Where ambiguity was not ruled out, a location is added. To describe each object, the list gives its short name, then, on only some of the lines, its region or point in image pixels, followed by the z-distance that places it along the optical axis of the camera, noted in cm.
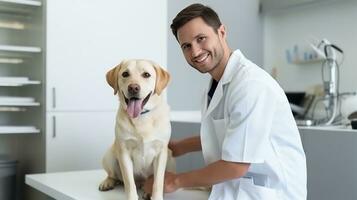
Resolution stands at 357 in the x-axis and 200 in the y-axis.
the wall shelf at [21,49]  222
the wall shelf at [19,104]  225
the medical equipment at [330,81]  257
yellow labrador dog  125
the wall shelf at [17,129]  226
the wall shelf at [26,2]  228
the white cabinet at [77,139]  236
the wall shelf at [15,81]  224
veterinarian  115
